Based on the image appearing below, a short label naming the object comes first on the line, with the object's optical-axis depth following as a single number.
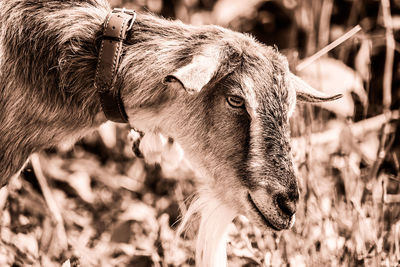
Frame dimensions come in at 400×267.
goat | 6.31
